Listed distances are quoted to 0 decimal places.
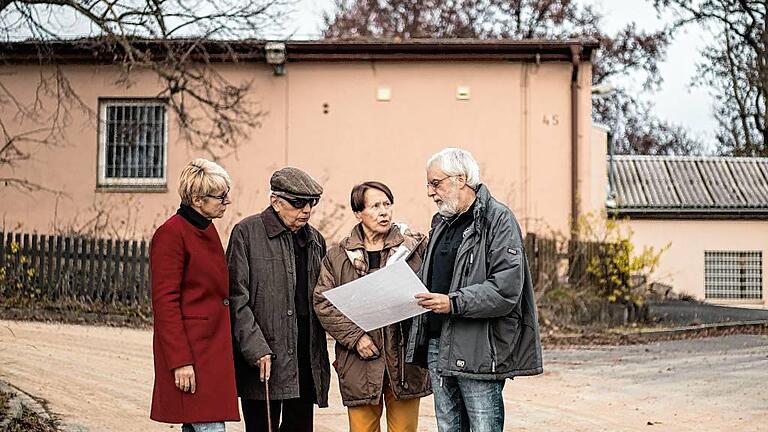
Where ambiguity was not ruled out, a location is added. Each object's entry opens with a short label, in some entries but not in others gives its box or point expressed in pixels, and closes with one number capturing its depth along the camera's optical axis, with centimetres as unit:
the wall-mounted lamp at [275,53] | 2006
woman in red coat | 531
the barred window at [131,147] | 2075
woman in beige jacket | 606
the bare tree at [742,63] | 3856
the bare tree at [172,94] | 1914
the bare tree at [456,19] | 3588
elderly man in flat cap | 591
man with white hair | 533
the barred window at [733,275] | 2934
